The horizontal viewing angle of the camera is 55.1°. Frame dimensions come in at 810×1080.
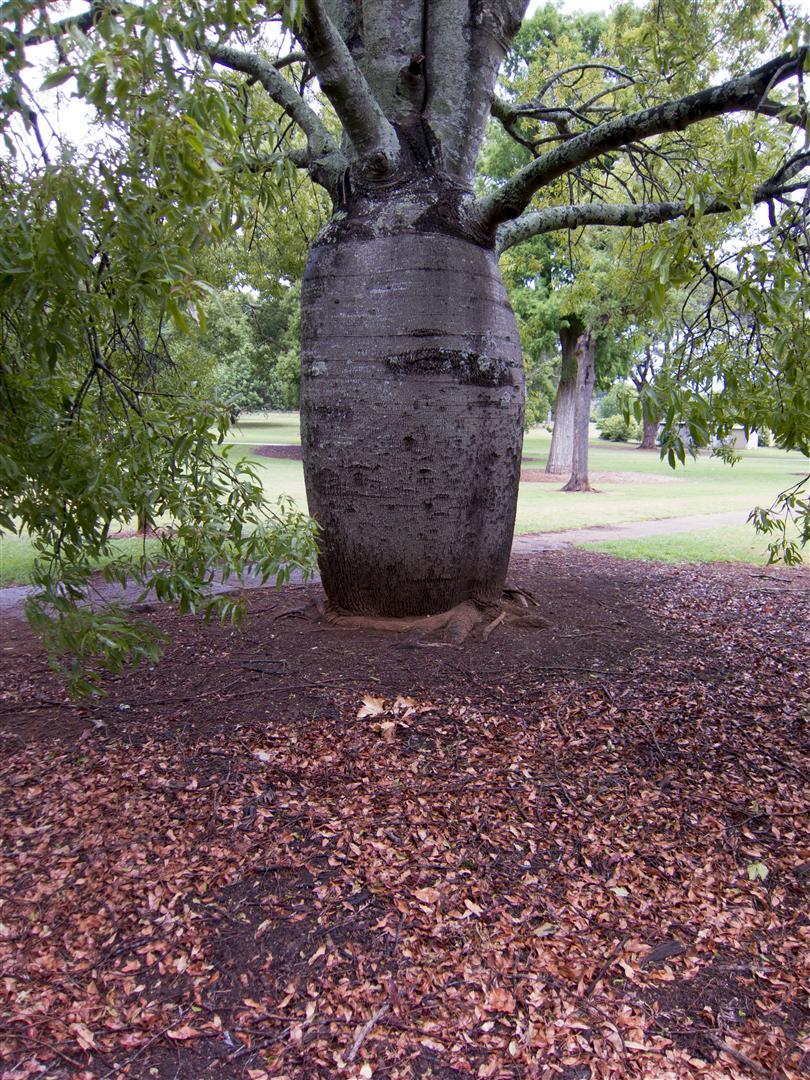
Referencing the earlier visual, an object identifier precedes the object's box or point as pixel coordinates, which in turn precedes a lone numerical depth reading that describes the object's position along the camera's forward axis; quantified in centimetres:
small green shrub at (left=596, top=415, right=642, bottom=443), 4638
